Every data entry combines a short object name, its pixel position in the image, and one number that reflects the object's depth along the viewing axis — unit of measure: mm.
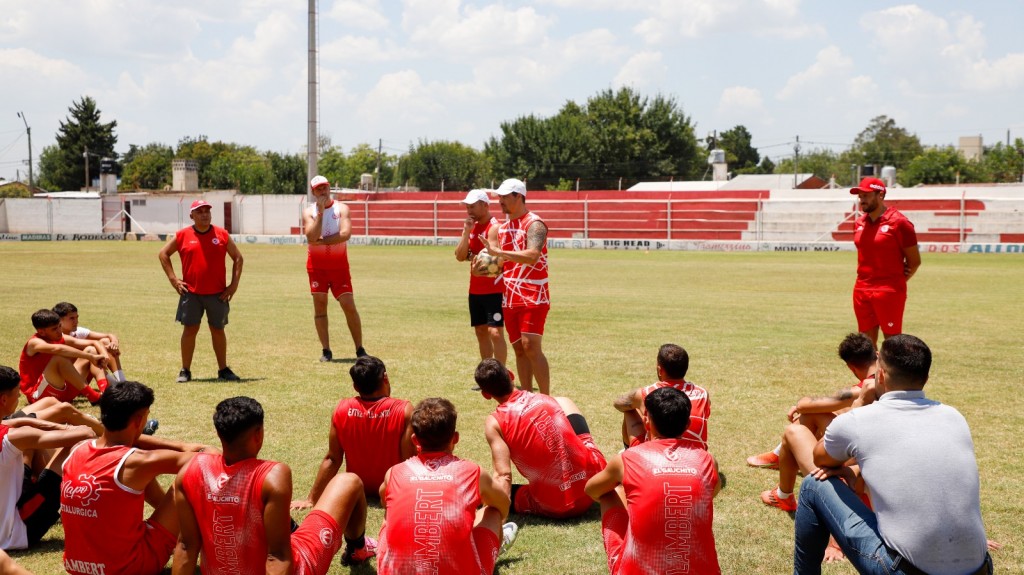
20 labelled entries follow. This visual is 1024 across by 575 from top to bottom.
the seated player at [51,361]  8234
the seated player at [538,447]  5547
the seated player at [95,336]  8898
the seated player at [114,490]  4422
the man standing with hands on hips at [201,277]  10469
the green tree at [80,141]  108875
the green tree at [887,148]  107625
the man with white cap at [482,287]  9738
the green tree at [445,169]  101938
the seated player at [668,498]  4230
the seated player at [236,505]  4109
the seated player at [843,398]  5945
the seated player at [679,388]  5742
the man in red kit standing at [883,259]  9195
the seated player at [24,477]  5086
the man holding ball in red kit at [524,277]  8773
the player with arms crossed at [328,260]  11680
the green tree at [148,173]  112312
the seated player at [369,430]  5672
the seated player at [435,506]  4152
